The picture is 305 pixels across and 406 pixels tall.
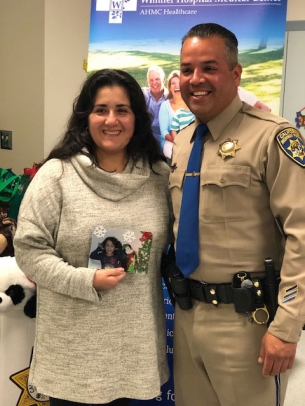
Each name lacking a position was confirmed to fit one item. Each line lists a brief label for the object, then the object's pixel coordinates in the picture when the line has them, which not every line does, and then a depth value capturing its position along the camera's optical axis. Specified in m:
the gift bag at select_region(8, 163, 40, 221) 2.04
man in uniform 1.18
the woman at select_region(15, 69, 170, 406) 1.30
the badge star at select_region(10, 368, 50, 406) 1.78
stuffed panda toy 1.69
